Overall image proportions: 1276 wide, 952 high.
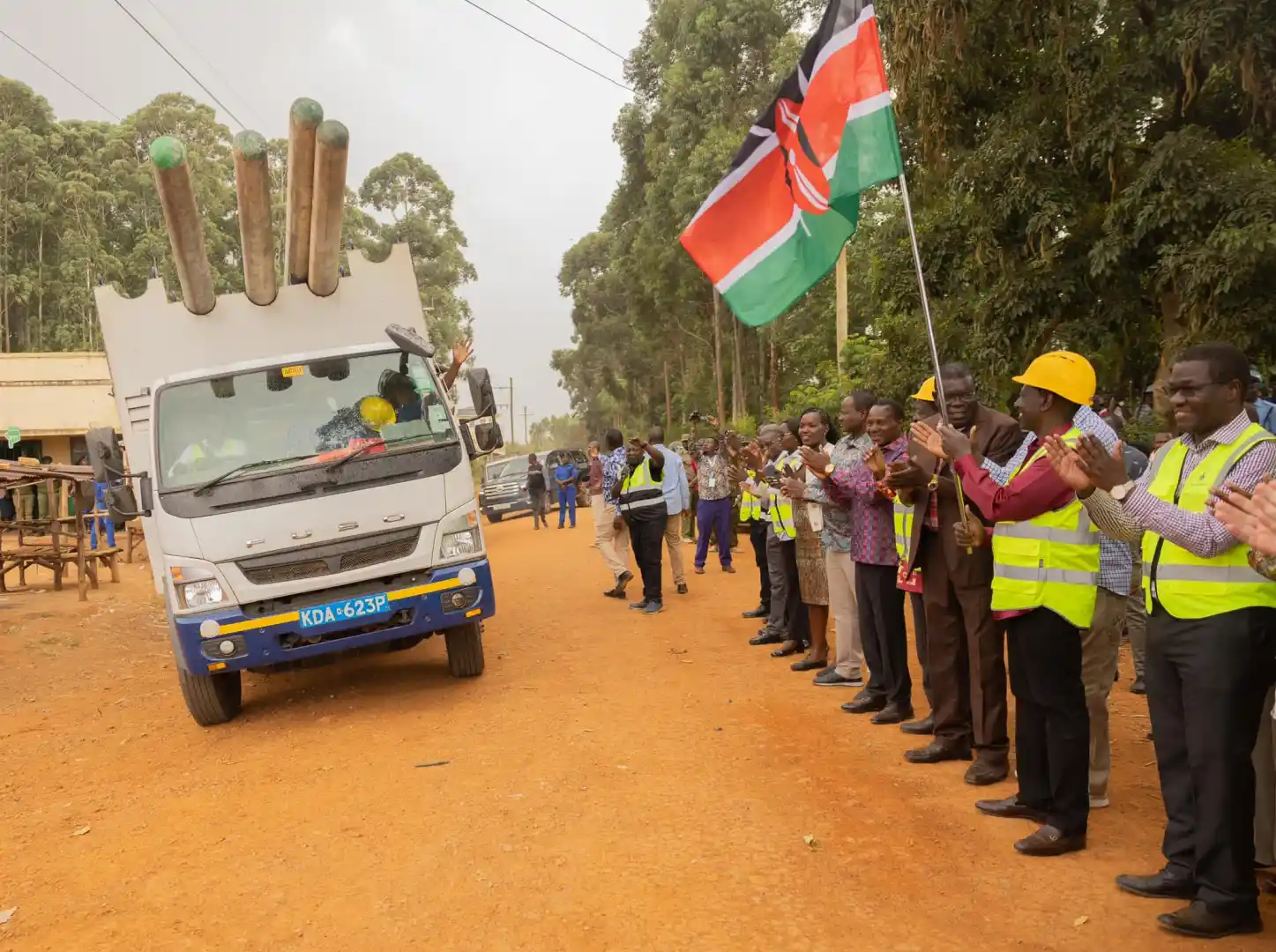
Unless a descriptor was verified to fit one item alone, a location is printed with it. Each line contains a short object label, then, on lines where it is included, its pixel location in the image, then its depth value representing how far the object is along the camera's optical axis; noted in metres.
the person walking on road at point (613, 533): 12.10
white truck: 6.60
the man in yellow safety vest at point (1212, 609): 3.27
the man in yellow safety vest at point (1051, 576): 4.08
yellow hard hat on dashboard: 7.18
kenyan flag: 5.11
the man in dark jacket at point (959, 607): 4.98
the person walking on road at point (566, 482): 24.33
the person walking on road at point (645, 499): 10.61
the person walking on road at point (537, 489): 24.73
